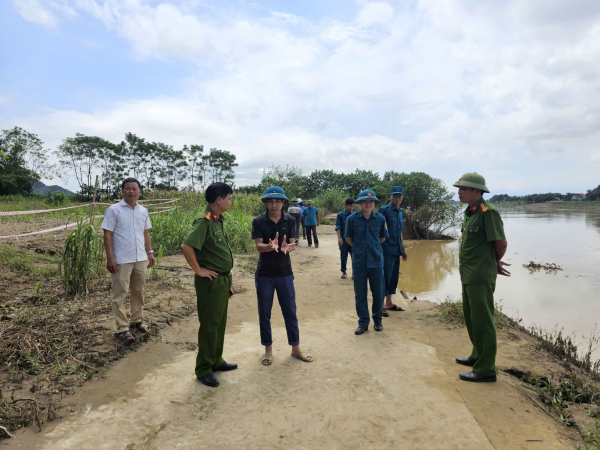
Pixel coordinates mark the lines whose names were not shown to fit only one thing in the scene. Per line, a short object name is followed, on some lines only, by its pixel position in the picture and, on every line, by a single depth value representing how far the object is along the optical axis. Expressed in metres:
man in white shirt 3.73
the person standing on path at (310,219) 12.02
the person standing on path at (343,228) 7.21
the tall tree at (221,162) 49.28
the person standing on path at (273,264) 3.45
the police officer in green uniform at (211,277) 3.04
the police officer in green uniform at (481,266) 3.14
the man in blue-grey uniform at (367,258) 4.41
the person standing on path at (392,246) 5.18
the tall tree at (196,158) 46.94
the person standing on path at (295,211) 11.70
